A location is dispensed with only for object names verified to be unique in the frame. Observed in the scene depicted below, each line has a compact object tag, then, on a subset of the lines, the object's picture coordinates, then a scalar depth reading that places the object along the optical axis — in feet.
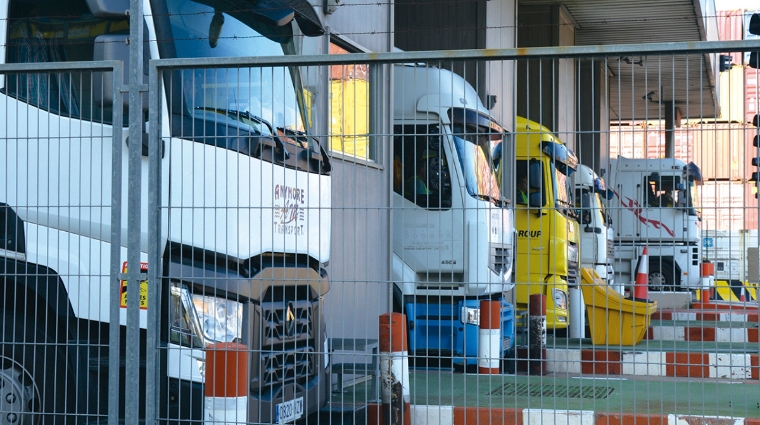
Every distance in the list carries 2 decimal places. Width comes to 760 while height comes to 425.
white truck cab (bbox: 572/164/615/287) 93.91
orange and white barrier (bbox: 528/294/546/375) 51.99
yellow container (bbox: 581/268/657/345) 56.85
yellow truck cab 71.67
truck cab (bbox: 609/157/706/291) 113.19
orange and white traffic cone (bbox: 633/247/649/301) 53.70
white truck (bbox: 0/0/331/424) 32.14
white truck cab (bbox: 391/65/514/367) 59.06
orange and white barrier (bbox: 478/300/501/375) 45.52
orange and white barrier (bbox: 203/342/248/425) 30.37
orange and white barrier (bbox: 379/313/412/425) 34.63
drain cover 46.37
